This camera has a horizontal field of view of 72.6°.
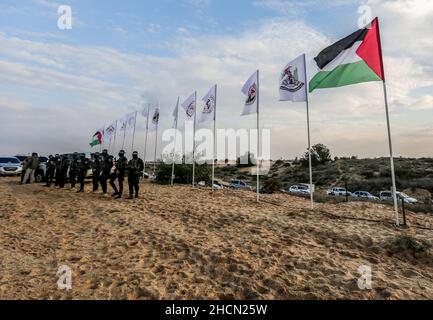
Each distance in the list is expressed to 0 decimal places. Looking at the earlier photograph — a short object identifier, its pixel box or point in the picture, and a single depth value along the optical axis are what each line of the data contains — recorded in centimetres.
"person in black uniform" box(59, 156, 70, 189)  1625
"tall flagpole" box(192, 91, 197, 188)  1808
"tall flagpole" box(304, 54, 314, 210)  1107
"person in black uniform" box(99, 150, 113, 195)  1378
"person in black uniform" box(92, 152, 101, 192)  1400
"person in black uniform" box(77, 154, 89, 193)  1484
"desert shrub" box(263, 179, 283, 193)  2473
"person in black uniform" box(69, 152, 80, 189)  1559
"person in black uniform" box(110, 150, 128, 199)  1295
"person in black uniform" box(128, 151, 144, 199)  1266
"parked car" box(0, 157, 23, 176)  2248
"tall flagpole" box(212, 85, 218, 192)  1620
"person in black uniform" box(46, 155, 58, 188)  1692
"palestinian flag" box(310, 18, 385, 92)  894
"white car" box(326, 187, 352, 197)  2939
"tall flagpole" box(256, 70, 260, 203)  1302
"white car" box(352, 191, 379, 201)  2812
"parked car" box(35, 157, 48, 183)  1958
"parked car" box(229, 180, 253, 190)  3318
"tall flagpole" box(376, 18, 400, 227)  870
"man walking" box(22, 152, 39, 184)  1764
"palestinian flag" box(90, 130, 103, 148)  2820
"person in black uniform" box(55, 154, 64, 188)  1629
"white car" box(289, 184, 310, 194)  3247
